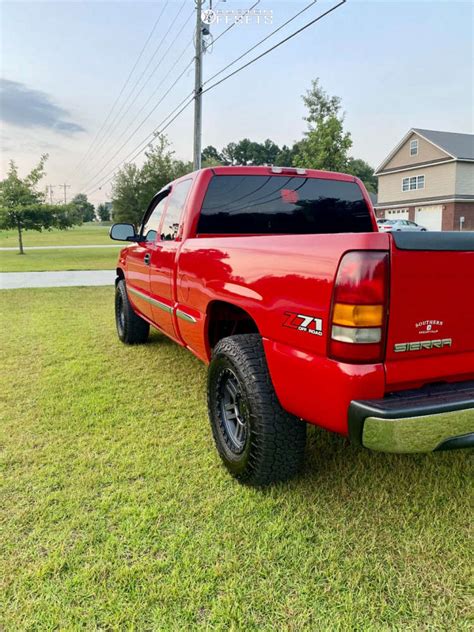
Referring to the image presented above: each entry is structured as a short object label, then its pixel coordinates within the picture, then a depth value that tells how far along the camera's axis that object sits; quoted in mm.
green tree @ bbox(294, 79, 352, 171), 30516
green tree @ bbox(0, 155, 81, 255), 21375
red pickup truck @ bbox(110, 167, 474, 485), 1808
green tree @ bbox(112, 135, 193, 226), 23281
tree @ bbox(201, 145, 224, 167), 104088
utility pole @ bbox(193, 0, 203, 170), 16094
